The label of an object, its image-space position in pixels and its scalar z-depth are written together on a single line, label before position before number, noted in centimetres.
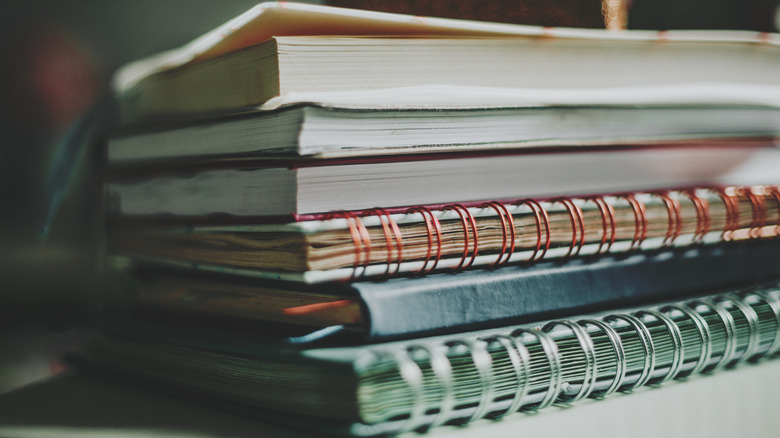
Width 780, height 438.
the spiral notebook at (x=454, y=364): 38
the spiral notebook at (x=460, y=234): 42
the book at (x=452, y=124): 43
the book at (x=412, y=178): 43
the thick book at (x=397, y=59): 45
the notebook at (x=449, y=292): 41
